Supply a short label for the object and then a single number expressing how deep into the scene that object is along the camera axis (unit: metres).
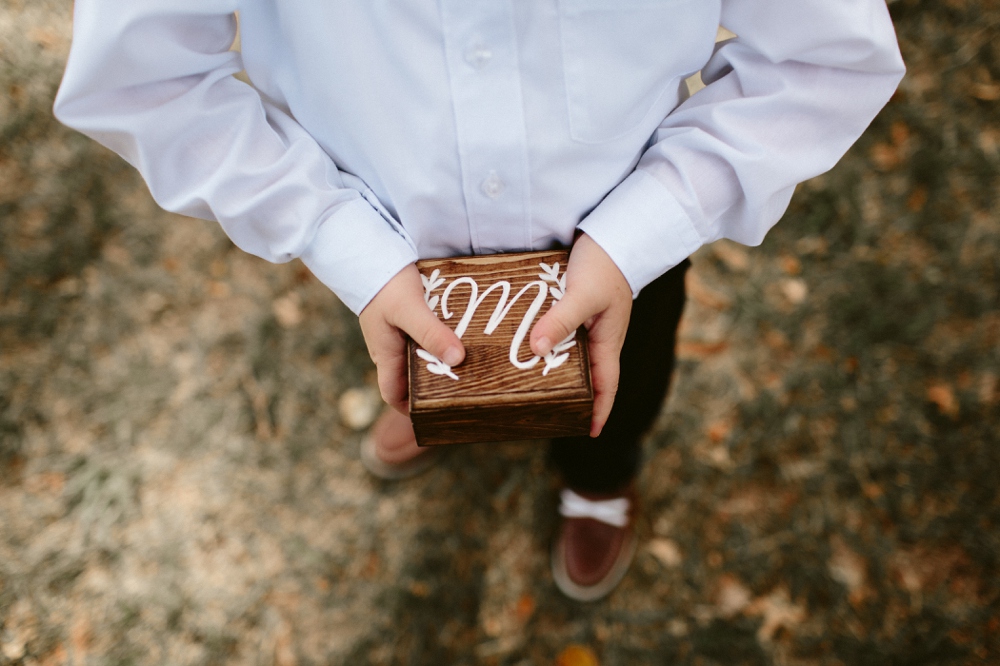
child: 0.95
